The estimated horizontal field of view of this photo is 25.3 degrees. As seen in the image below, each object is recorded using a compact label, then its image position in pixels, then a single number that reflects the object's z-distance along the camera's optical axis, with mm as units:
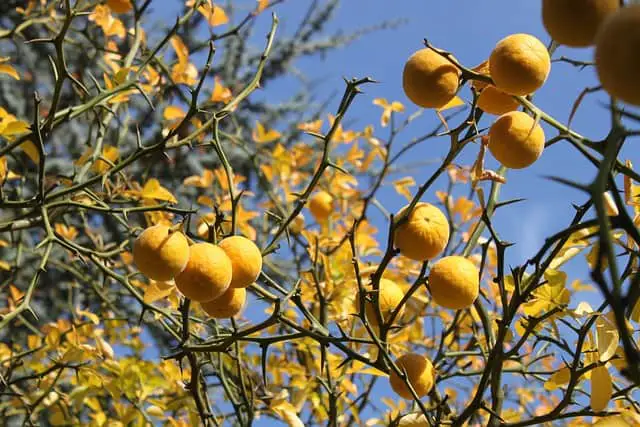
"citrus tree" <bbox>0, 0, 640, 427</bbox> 964
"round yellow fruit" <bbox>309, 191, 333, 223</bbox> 1679
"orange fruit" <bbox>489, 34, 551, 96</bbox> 960
